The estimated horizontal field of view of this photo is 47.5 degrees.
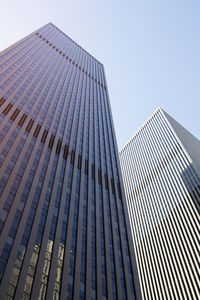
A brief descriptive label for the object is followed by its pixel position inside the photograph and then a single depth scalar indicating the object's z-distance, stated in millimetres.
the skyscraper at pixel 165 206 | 75750
